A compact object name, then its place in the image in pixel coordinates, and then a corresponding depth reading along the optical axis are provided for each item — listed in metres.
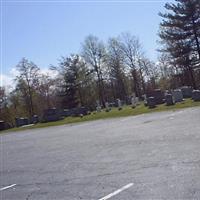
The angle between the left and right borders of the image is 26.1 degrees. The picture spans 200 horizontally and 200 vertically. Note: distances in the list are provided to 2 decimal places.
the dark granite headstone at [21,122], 55.00
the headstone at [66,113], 53.46
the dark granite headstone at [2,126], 58.67
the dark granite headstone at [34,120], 53.64
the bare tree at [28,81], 70.12
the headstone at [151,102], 37.78
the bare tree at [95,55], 75.94
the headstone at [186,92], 41.18
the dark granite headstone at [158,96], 39.44
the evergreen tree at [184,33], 50.75
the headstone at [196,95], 34.34
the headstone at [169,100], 35.82
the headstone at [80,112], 50.22
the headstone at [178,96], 37.22
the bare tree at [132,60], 77.88
